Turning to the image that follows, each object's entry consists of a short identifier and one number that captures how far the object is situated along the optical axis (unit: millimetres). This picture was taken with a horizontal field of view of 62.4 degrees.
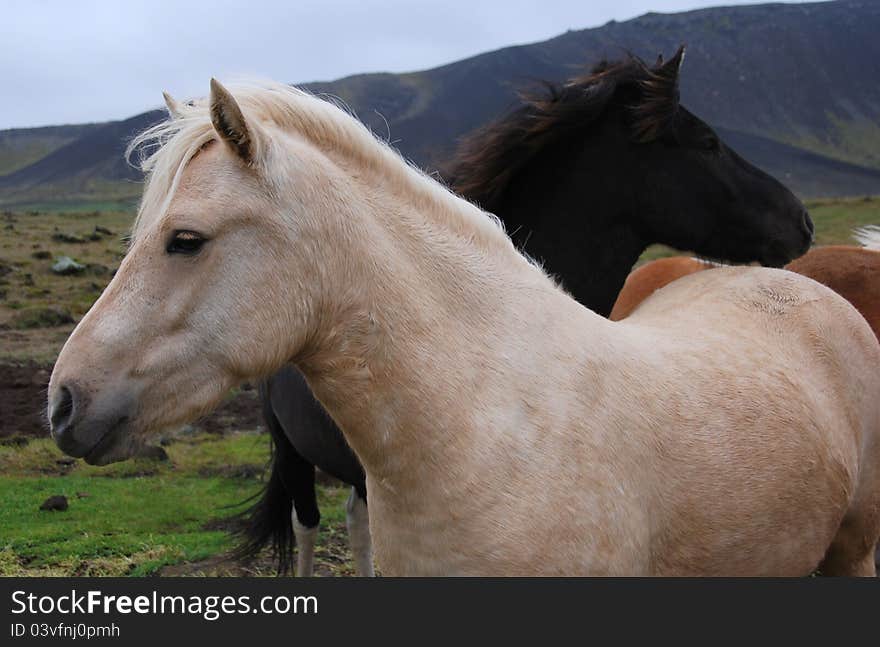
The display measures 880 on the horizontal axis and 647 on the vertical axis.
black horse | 4281
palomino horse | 2129
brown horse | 5027
